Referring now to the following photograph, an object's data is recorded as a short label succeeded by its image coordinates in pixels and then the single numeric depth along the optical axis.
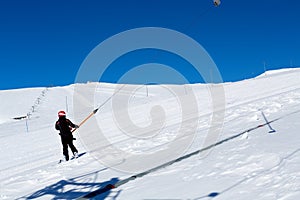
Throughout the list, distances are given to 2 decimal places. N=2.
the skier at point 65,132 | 10.80
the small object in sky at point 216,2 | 9.79
